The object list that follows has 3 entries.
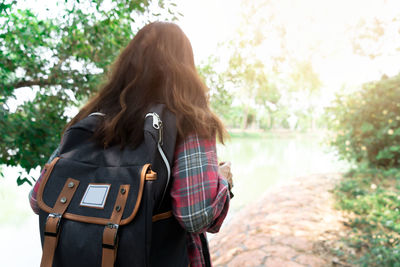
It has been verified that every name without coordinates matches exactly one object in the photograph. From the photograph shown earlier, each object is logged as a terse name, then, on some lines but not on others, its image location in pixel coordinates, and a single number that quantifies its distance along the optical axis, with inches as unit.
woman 36.9
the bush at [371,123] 201.0
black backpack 32.1
